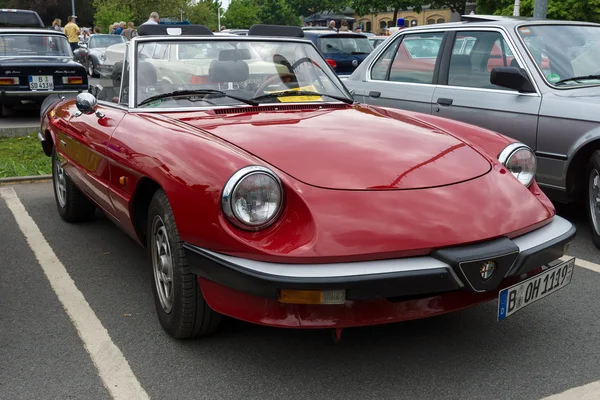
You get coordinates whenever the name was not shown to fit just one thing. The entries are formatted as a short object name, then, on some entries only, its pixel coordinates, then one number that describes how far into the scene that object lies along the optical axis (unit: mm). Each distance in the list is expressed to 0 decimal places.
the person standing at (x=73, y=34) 19953
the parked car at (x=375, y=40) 16573
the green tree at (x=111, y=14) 45312
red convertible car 2670
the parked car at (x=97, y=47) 21609
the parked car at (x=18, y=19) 16016
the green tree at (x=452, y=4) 39688
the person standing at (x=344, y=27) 18122
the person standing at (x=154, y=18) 14487
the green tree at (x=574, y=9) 21484
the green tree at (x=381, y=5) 43250
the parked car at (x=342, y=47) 14414
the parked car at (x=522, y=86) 4922
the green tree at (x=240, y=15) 70938
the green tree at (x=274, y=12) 77556
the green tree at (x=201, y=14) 56456
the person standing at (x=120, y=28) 24519
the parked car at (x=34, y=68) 11047
